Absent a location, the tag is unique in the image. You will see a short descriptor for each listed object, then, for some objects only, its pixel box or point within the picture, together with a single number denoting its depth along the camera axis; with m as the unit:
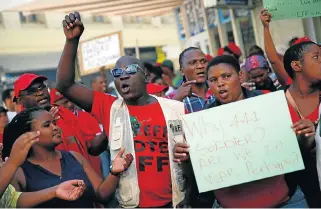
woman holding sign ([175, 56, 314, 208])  3.22
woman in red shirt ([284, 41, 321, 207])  3.54
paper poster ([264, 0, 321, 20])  4.42
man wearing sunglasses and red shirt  3.55
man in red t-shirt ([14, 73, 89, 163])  4.47
